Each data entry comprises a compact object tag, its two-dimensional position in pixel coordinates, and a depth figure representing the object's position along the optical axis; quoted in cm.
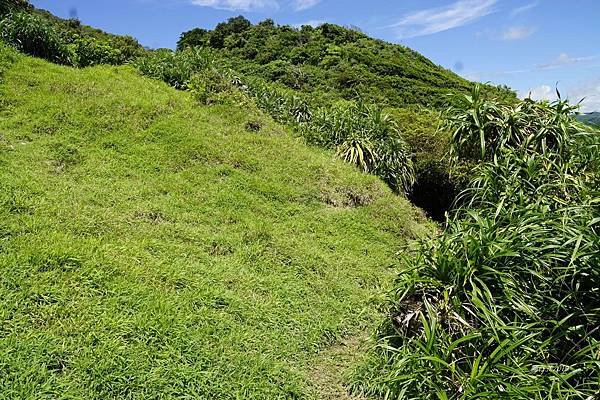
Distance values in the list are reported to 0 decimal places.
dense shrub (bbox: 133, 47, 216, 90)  943
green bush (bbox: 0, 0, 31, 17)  978
